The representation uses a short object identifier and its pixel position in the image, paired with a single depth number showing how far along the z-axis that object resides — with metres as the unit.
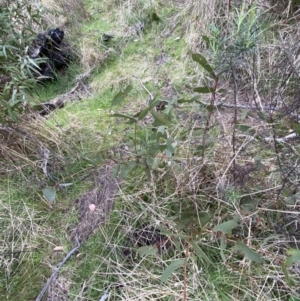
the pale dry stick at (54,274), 1.44
